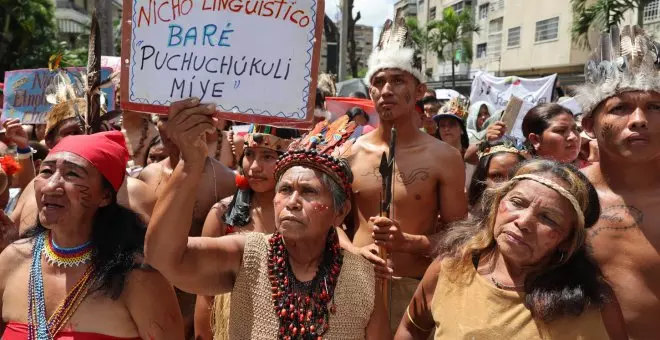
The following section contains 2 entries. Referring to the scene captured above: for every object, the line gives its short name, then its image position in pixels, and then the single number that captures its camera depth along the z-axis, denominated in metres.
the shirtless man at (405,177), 3.48
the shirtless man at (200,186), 3.83
